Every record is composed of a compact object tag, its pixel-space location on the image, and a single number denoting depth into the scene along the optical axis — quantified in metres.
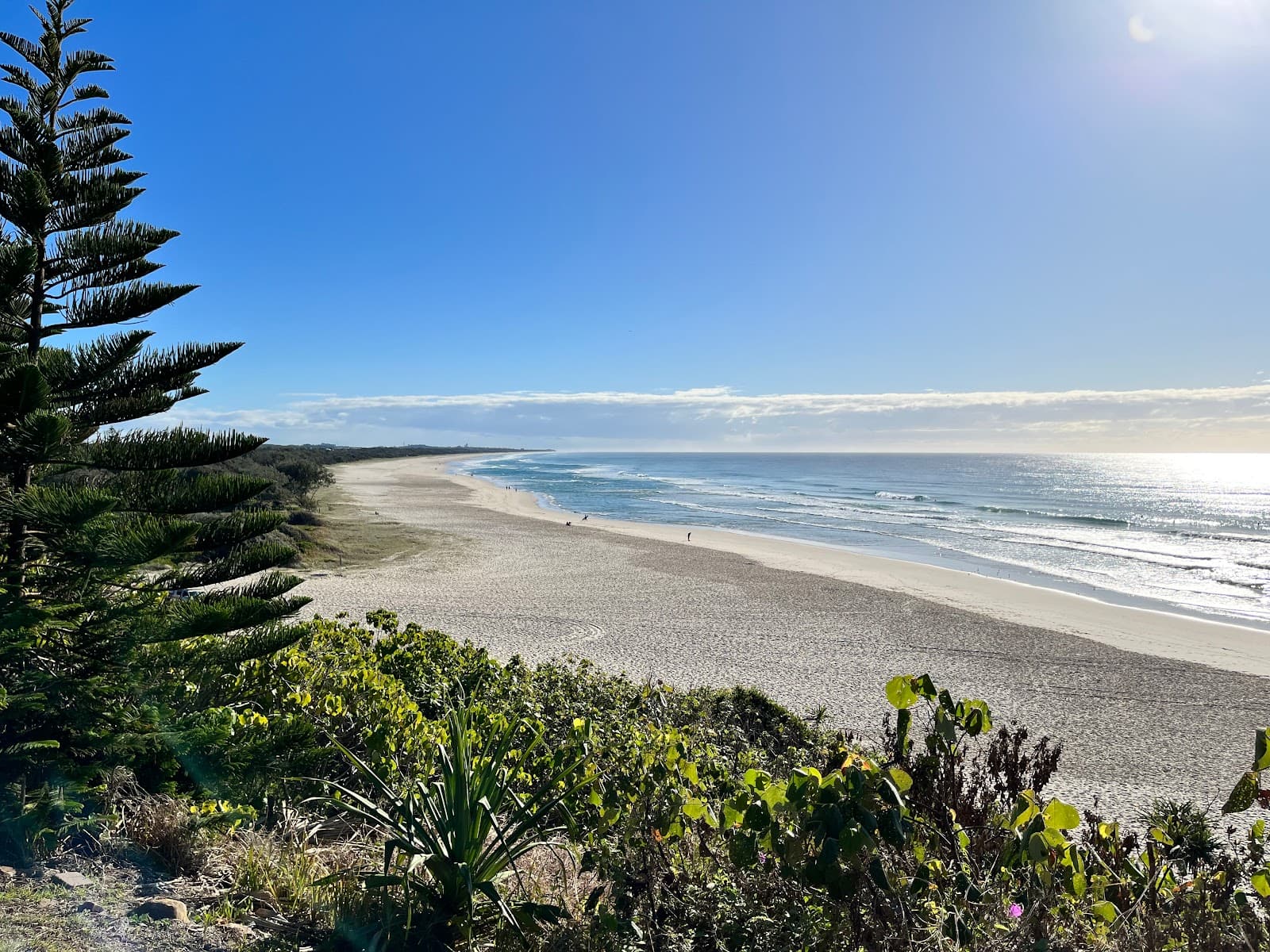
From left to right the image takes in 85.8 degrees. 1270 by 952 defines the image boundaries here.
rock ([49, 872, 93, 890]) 2.35
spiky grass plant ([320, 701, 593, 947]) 2.40
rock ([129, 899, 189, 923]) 2.29
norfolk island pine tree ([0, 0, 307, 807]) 2.56
